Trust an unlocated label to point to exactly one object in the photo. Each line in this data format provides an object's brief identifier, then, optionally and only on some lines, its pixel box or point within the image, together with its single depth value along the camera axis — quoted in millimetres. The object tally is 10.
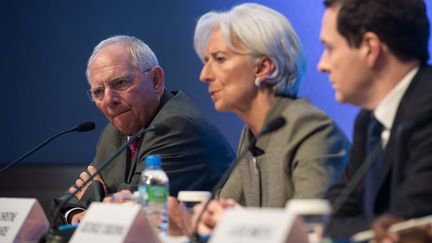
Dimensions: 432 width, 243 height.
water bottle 5680
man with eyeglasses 7945
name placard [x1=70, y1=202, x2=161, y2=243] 4453
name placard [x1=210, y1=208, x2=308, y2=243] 3416
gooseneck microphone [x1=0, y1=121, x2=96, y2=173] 7137
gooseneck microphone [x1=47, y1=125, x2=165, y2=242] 5495
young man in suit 4422
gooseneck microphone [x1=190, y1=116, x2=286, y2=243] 4625
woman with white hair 5781
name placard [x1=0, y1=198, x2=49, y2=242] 5518
